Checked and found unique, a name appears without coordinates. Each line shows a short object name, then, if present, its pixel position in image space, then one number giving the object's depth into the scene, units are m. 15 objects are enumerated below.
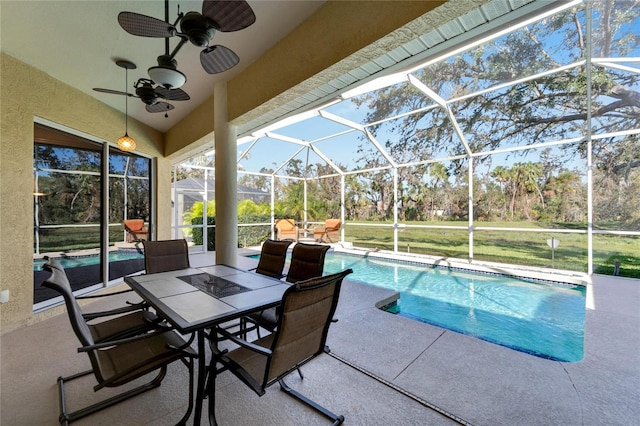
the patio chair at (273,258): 3.11
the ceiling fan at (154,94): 2.91
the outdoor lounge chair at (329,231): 9.63
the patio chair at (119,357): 1.46
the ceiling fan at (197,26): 1.83
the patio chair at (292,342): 1.40
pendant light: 3.44
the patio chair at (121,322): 1.90
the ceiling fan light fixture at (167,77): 2.31
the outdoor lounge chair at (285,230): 10.03
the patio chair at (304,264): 2.70
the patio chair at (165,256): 3.12
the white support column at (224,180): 4.19
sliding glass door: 3.70
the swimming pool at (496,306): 3.30
